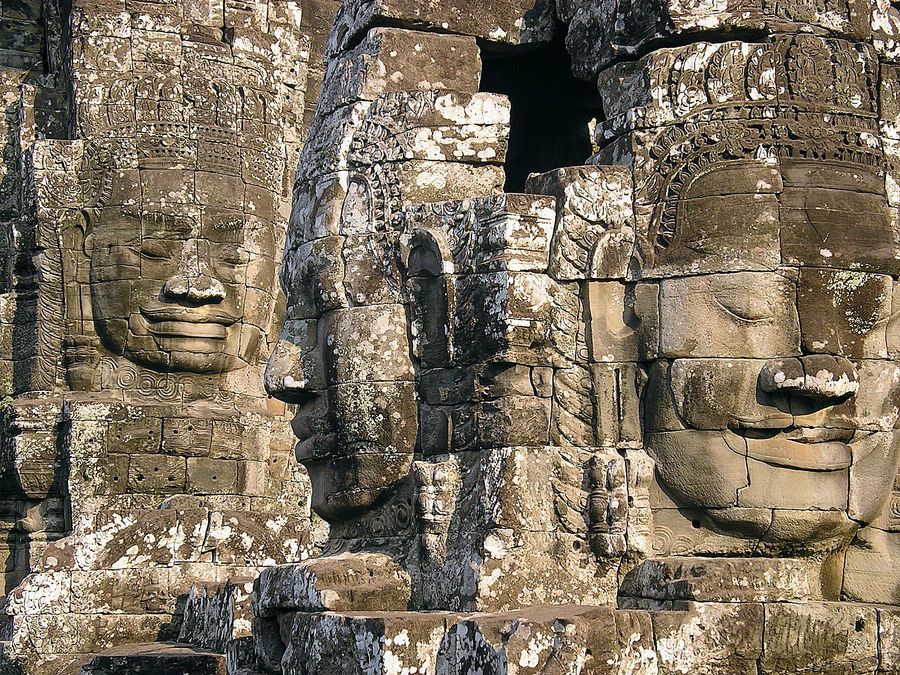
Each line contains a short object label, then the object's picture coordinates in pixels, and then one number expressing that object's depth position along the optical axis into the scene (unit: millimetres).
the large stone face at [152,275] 14484
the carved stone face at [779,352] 8281
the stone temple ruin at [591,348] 8055
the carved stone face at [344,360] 9062
